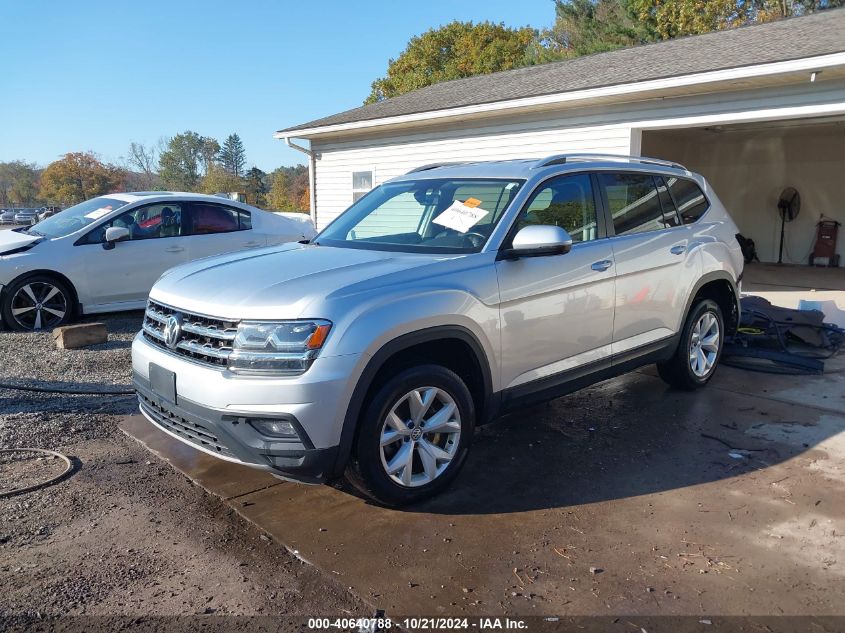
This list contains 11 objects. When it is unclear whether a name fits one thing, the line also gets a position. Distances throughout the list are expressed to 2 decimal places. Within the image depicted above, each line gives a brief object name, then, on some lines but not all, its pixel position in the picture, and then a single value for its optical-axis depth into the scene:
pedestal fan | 15.42
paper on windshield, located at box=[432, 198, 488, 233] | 4.16
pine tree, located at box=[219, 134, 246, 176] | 113.02
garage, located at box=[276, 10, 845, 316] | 8.51
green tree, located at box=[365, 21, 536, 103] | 39.81
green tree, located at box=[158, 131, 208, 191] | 77.56
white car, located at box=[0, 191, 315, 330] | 7.72
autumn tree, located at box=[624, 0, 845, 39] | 29.25
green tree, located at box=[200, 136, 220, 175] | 89.25
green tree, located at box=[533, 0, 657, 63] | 32.06
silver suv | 3.18
